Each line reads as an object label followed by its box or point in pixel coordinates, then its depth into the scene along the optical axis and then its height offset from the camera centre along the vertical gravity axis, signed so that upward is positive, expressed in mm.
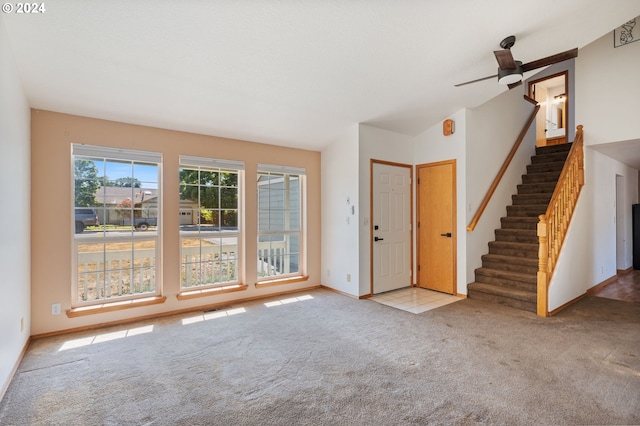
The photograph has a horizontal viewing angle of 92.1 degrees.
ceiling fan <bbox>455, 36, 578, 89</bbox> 2838 +1414
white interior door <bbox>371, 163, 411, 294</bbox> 4879 -224
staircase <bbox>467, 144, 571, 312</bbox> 4305 -524
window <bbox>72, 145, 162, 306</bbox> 3520 -99
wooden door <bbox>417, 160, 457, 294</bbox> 4883 -221
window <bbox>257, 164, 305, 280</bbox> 4914 -129
